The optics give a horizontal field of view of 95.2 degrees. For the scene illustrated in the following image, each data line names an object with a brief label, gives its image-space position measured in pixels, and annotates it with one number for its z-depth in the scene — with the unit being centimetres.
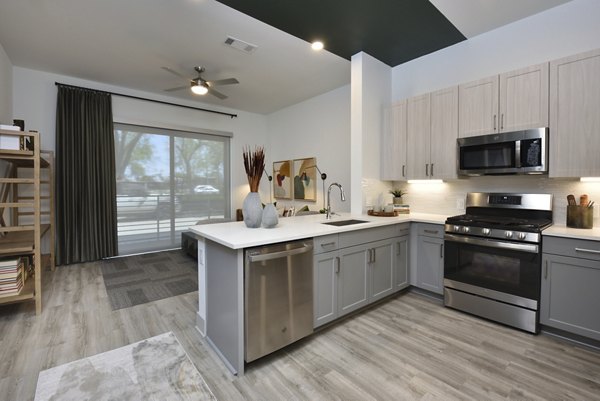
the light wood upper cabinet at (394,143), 342
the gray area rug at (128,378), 165
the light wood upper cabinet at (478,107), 271
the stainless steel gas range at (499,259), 229
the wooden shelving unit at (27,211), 246
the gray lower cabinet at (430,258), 291
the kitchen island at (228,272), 178
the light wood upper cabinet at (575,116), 219
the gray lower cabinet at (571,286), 204
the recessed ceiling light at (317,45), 316
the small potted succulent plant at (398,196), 364
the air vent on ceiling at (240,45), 319
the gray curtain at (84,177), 419
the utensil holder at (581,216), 233
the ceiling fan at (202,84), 366
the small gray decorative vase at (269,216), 225
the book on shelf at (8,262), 248
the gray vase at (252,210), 221
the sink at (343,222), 264
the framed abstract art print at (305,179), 531
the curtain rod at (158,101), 425
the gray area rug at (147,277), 311
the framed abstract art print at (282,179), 592
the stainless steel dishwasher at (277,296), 180
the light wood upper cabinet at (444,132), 298
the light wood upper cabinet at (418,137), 319
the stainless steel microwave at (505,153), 243
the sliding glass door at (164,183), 486
